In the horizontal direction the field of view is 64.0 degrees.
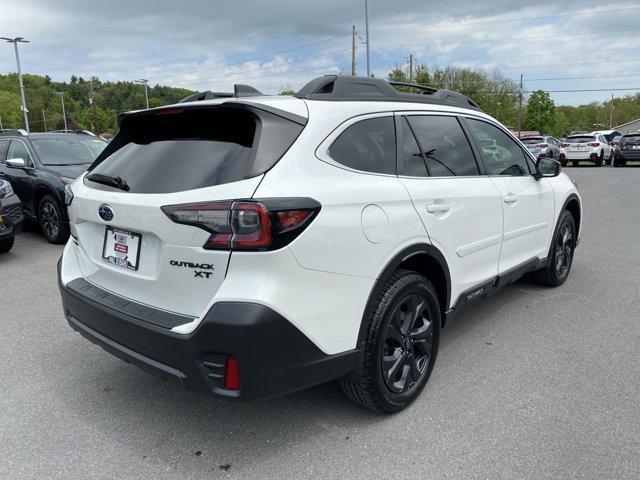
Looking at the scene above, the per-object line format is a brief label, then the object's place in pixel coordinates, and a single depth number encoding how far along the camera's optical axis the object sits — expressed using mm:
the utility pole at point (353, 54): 44500
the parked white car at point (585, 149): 23766
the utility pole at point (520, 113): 61750
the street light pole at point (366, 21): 29094
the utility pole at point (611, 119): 99000
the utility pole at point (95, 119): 69319
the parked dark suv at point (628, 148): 21734
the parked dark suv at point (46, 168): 7449
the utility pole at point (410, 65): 54866
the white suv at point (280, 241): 2191
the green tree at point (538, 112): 64250
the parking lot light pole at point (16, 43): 42562
